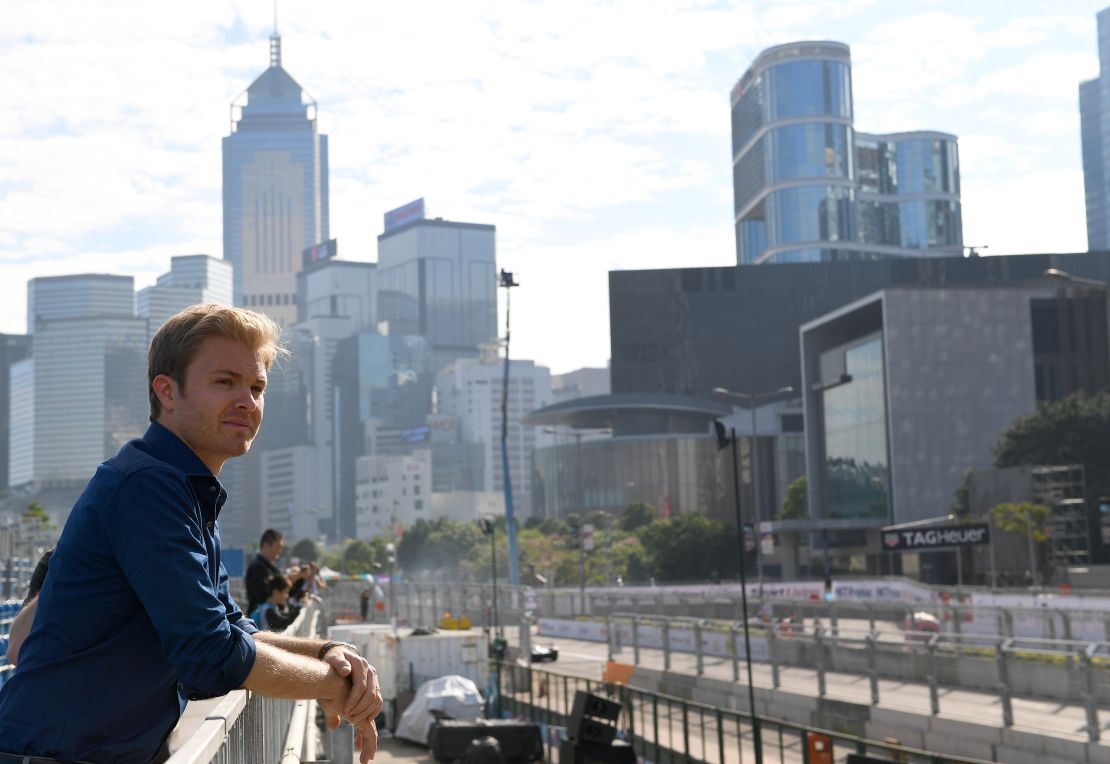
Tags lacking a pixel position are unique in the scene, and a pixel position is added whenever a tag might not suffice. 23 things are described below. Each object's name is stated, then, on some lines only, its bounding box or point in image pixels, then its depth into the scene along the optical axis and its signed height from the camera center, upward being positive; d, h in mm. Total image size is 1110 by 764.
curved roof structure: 148500 +11413
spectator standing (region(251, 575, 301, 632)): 11662 -690
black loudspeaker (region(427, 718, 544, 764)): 24000 -3715
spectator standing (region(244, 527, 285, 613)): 12391 -395
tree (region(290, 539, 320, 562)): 184000 -2674
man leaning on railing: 2816 -199
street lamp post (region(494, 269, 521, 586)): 64062 +1134
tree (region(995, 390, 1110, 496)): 82250 +4112
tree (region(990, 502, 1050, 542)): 66875 -462
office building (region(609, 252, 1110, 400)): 163375 +23270
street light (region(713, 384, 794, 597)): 69125 +5380
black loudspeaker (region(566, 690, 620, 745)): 17438 -2443
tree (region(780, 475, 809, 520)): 119500 +1191
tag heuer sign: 53469 -973
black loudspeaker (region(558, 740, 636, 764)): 17422 -2869
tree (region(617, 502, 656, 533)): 129750 +293
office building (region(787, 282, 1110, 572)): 99500 +9353
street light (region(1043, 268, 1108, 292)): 40050 +6695
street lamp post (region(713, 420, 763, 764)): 15242 -246
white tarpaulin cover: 27938 -3594
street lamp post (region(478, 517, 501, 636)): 42553 -125
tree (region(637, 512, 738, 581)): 105250 -2427
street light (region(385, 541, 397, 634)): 50744 -2969
